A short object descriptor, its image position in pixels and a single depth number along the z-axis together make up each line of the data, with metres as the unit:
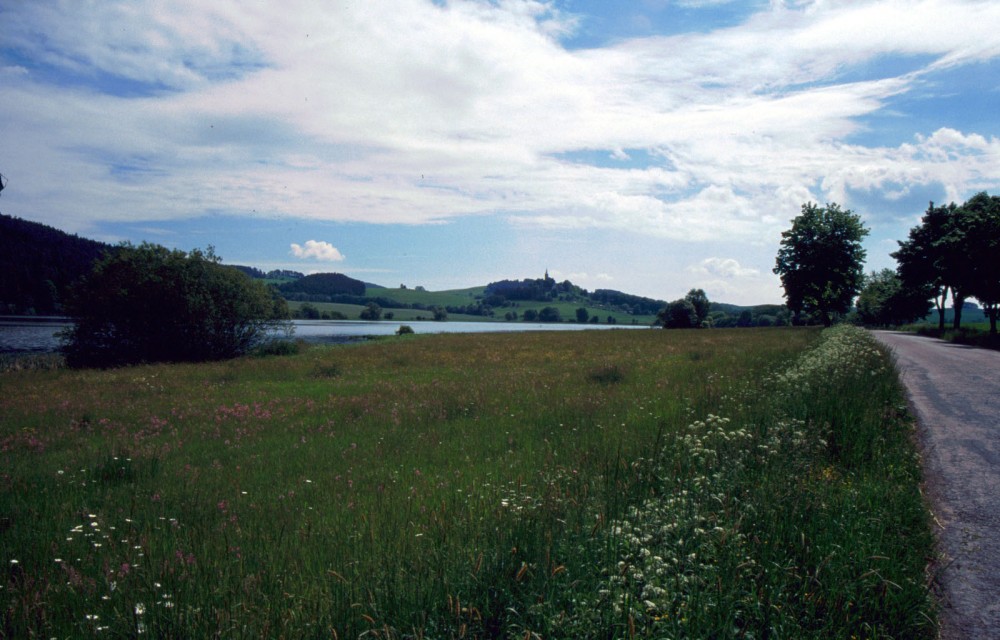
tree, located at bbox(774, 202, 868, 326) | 58.31
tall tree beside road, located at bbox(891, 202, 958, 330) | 49.38
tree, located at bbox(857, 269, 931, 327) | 72.56
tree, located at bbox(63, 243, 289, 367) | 28.23
